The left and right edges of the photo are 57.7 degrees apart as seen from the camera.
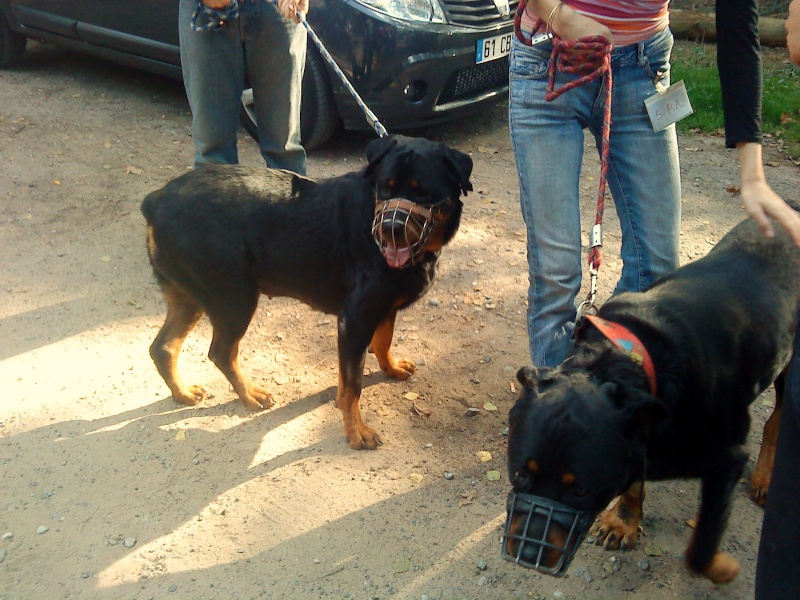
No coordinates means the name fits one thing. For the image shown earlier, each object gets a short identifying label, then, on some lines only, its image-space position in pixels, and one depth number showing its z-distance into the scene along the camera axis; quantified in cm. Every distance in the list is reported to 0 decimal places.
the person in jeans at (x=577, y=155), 276
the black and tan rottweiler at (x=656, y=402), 205
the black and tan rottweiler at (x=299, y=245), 331
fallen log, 889
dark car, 562
